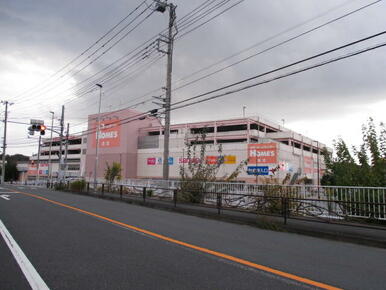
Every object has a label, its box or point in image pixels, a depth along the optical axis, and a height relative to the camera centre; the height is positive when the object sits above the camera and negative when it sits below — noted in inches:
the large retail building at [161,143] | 2033.0 +255.2
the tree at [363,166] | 465.7 +25.8
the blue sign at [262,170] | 1689.0 +52.9
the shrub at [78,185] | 1043.7 -38.3
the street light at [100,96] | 1263.1 +353.5
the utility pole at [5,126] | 2141.1 +333.9
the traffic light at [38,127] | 972.6 +151.0
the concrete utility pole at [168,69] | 823.7 +315.2
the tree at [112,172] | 1119.0 +13.1
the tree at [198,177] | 660.7 +1.2
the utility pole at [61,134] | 1409.9 +183.8
